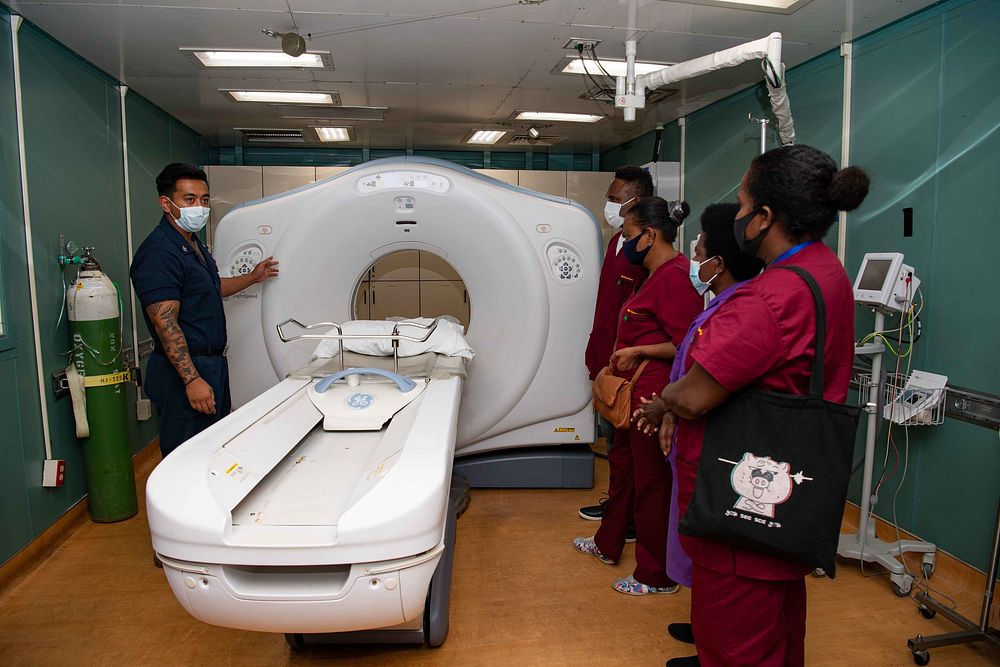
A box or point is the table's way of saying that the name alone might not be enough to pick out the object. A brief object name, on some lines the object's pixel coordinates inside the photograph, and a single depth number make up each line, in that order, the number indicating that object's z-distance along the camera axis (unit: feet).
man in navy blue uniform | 7.78
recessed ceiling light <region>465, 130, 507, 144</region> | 18.02
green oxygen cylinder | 9.32
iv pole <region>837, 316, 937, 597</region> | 7.74
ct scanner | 4.35
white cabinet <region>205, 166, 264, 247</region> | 16.55
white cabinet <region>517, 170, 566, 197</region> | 17.92
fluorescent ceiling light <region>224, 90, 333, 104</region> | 13.37
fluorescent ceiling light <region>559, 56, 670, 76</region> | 11.09
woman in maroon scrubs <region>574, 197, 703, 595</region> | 6.91
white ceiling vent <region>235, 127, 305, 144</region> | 17.43
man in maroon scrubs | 9.16
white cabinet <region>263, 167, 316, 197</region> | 16.81
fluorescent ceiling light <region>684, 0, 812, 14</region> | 8.29
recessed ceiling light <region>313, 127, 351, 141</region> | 17.35
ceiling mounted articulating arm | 8.52
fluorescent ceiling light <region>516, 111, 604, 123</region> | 15.43
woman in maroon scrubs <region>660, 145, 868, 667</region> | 4.13
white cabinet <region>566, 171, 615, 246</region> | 17.98
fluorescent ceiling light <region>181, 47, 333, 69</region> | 10.64
